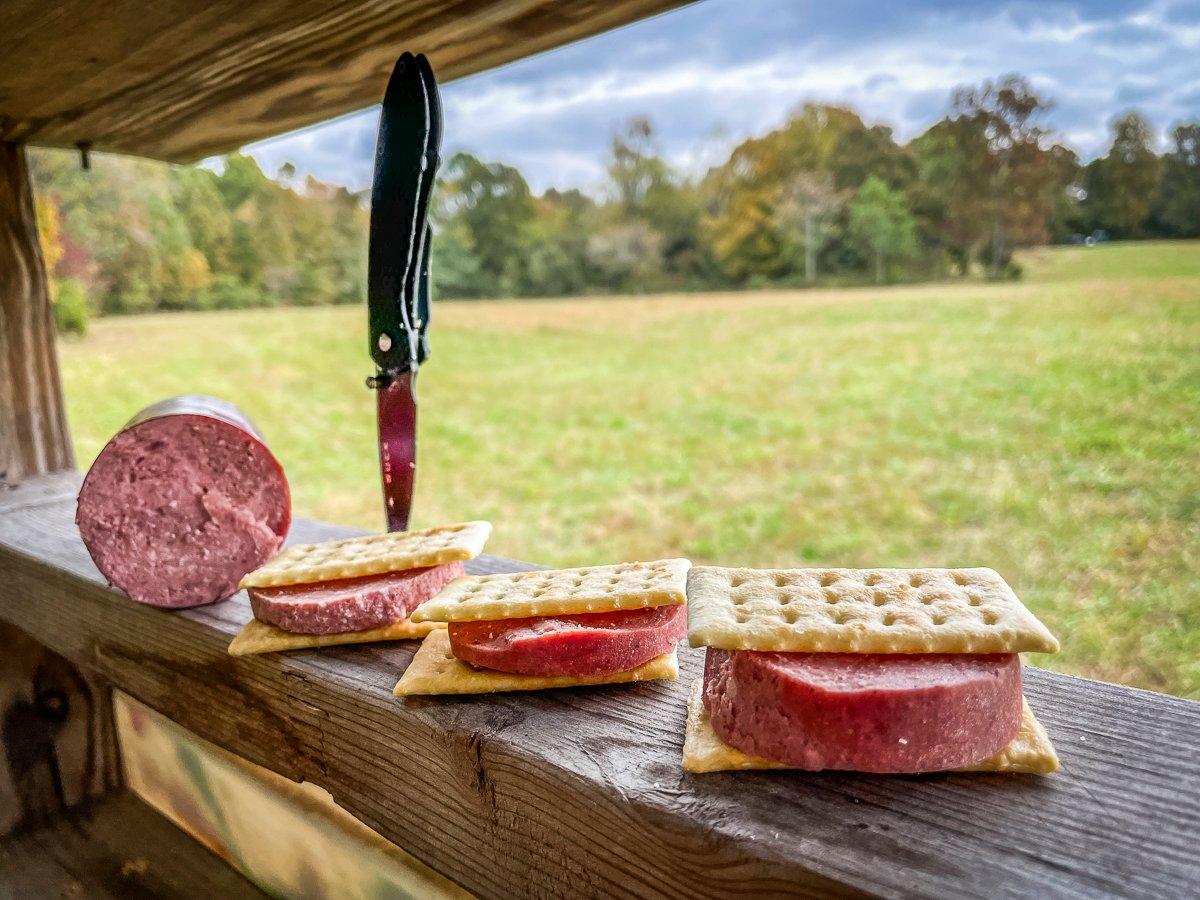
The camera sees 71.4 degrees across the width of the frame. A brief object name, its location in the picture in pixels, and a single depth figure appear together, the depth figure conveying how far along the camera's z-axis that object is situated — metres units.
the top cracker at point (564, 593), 0.19
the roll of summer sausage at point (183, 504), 0.26
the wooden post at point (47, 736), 0.41
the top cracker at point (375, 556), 0.23
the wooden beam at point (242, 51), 0.25
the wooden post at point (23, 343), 0.44
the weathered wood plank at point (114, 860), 0.36
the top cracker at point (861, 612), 0.15
